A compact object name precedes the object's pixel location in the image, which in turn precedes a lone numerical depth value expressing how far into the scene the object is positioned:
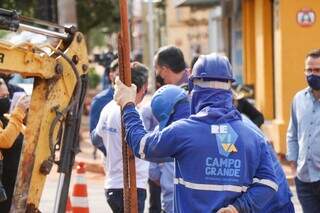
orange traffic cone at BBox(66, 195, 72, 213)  11.11
